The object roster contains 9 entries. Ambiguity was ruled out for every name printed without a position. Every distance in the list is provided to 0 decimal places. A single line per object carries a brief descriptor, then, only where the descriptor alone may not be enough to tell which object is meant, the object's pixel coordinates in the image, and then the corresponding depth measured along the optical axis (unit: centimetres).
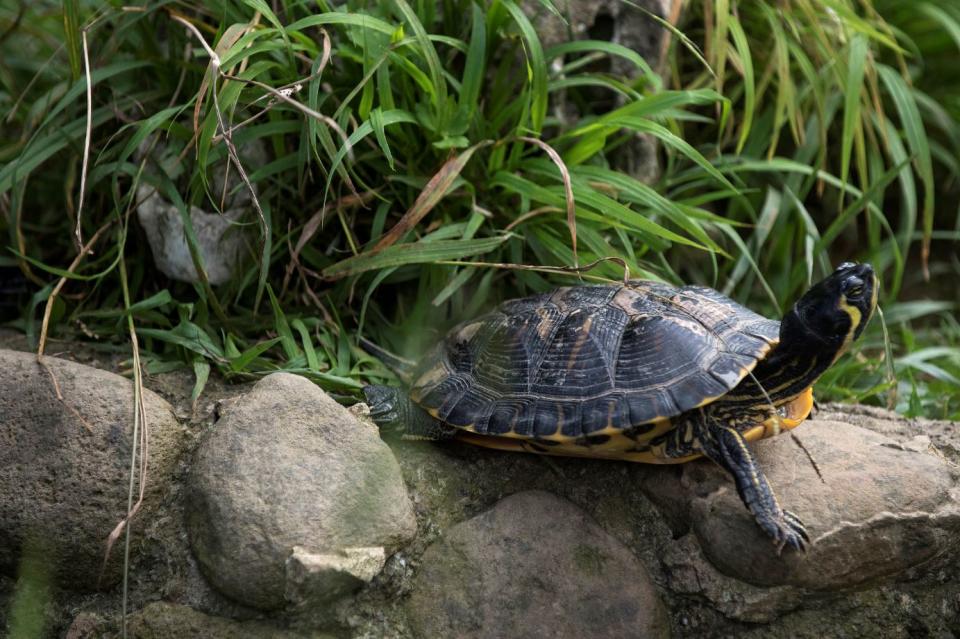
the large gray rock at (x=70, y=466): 209
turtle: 216
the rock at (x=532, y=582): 210
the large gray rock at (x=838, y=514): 209
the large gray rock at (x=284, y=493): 201
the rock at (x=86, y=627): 205
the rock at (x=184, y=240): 272
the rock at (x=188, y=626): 203
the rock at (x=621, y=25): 317
